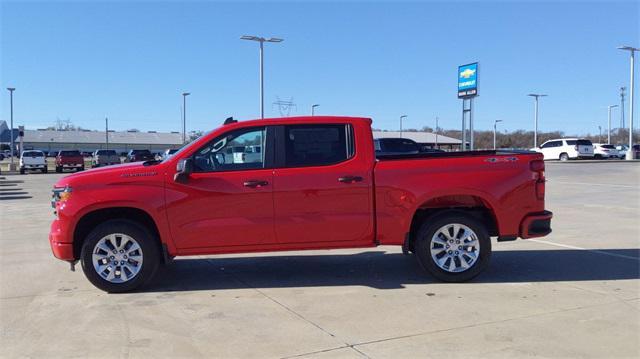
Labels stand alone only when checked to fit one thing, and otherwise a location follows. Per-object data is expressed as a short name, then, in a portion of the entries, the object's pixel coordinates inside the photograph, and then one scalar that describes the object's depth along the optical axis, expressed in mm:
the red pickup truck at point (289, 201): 6238
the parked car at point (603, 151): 45281
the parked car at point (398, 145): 22453
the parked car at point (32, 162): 39719
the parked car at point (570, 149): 42531
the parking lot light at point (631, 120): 45562
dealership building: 100562
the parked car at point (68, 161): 40594
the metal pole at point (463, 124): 35378
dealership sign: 39594
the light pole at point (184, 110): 56850
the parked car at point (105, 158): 49656
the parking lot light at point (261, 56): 31953
